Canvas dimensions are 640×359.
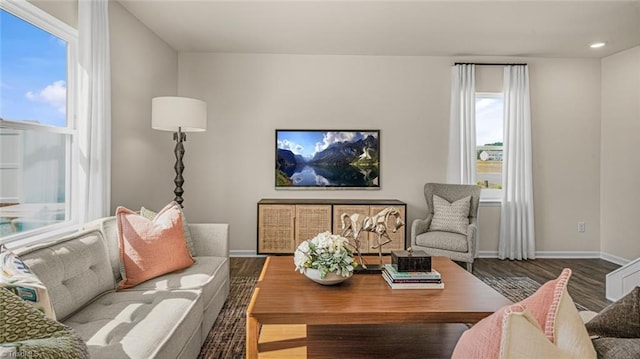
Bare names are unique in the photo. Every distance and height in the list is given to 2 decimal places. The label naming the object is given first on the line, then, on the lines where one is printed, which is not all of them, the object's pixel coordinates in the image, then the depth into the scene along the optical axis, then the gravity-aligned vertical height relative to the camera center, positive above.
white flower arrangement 2.00 -0.44
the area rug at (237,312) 2.25 -1.06
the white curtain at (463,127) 4.53 +0.68
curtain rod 4.60 +1.50
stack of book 2.04 -0.58
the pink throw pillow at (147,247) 2.20 -0.44
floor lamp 3.24 +0.59
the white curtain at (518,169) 4.52 +0.15
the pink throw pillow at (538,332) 0.78 -0.35
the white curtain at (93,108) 2.54 +0.50
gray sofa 1.51 -0.66
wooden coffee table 1.67 -0.62
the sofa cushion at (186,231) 2.63 -0.41
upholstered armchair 3.63 -0.48
